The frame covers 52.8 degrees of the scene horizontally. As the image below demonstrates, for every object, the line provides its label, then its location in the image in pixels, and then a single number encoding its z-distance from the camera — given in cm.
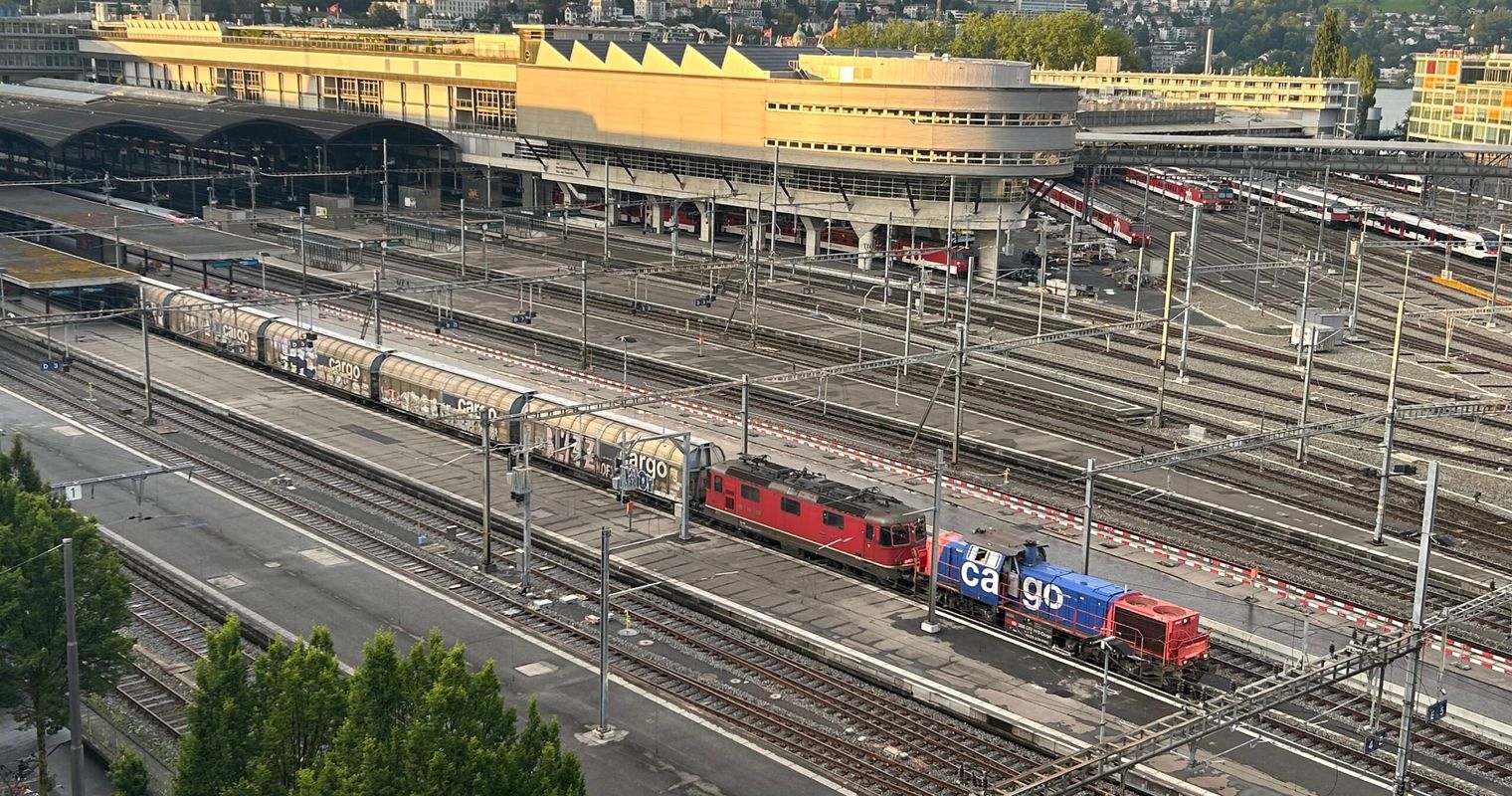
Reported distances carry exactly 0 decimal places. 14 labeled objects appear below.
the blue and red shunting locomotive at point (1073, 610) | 4169
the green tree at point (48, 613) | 3356
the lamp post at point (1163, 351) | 6662
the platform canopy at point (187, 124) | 13412
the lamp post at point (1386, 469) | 5131
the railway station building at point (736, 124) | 10700
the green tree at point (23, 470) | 4166
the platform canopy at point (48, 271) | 8612
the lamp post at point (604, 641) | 3831
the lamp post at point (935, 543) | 4425
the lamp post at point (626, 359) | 7621
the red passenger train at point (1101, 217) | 12225
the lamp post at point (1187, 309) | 7294
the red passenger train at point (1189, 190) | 14512
